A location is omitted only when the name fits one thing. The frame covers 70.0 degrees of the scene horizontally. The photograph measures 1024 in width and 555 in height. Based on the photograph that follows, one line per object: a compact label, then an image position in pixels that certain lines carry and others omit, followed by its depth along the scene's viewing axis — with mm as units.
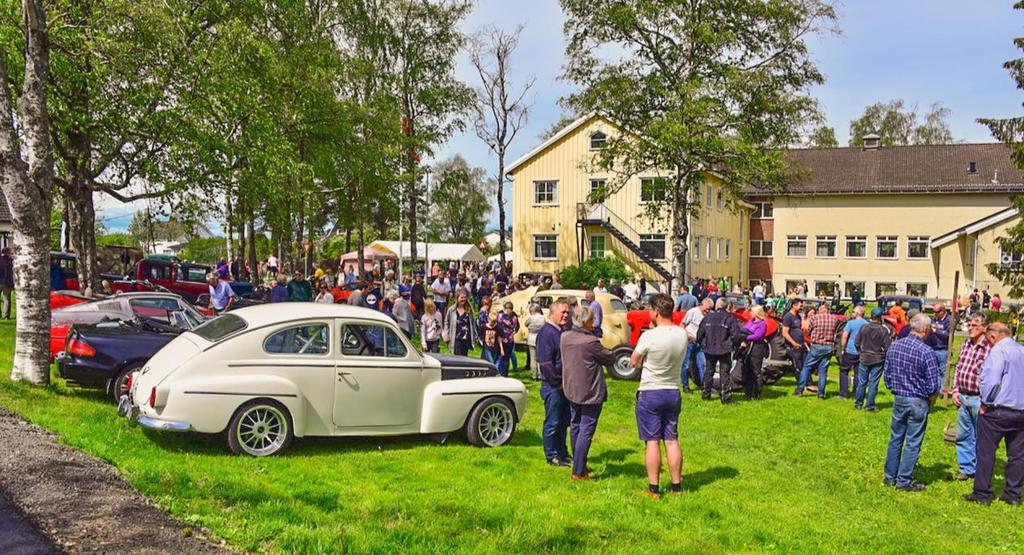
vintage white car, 7016
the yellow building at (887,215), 41562
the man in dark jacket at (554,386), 7809
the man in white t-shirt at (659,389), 6840
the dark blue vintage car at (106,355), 9055
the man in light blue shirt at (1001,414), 7512
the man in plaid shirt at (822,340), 13211
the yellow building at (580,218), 38625
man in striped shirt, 8422
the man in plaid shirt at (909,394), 7867
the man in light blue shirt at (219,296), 14953
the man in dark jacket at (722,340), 12414
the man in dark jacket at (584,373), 7219
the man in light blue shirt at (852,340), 12953
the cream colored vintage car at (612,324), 14680
